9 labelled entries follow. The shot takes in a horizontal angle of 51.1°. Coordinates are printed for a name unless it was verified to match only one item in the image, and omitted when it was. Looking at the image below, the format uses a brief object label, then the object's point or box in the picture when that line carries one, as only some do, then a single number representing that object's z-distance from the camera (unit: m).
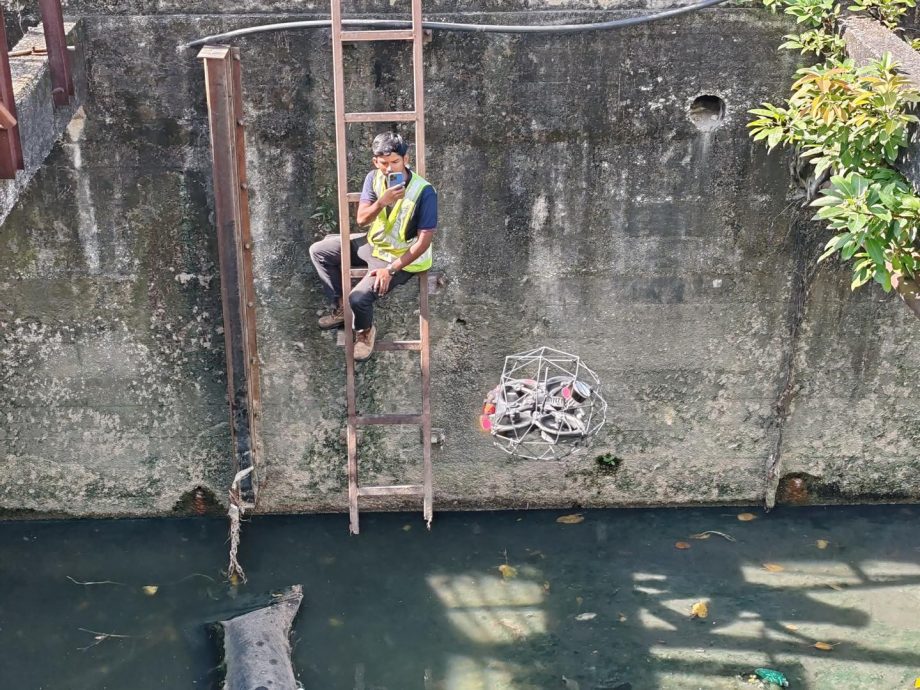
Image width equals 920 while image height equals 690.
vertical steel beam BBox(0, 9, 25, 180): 3.98
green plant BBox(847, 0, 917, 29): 5.14
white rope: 5.72
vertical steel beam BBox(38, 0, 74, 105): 4.62
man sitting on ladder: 4.78
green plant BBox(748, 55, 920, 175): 4.47
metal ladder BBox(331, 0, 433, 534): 4.76
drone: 5.36
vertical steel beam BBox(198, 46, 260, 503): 5.01
